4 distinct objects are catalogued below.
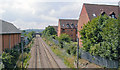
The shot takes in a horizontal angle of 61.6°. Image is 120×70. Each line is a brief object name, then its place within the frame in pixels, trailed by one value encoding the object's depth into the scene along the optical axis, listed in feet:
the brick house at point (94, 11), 78.15
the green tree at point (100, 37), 32.09
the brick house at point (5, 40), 37.79
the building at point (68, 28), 144.56
